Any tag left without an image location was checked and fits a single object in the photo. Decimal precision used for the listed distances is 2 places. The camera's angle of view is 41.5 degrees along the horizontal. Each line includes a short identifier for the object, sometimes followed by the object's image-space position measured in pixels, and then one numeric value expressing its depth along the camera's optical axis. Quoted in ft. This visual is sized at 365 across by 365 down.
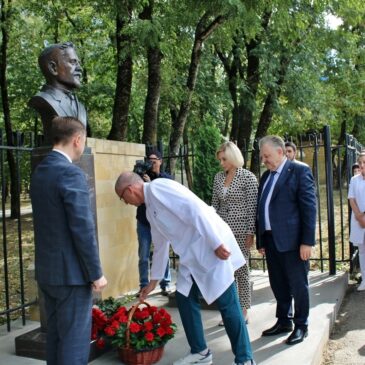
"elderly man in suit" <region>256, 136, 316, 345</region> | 13.35
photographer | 19.74
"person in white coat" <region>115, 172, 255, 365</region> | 10.93
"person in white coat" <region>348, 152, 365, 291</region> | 20.40
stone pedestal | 20.06
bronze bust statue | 13.83
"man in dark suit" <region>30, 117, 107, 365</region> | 9.04
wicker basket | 12.26
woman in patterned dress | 15.15
